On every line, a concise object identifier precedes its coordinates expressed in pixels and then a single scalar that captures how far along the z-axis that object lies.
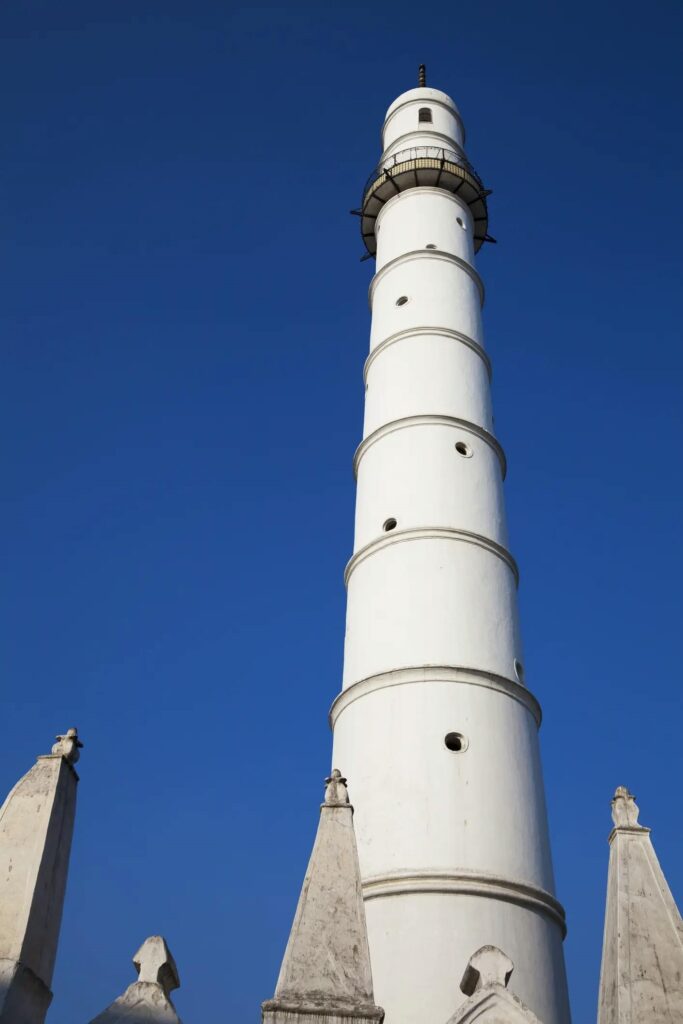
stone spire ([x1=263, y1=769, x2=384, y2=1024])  6.53
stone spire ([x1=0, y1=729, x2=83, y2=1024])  7.11
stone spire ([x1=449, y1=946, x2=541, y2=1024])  6.77
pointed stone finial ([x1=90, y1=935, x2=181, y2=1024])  7.25
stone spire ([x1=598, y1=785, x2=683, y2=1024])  7.02
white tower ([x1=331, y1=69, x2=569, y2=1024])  11.80
